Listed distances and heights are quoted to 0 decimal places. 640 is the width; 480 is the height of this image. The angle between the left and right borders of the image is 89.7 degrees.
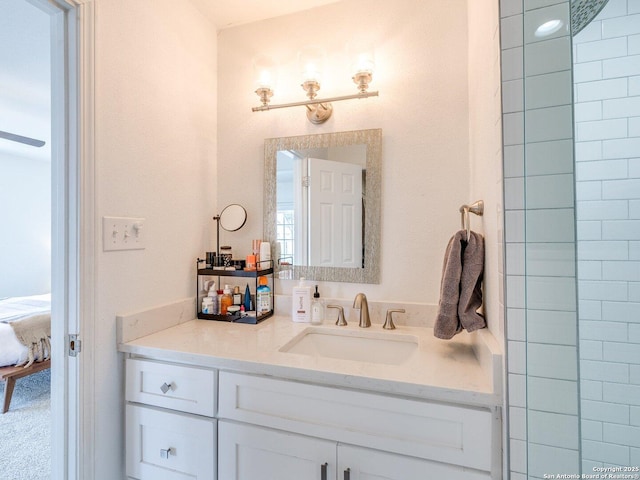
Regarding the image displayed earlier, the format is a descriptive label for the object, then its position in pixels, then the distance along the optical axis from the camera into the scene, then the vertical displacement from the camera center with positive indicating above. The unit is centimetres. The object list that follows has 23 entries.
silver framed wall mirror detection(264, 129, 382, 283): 142 +16
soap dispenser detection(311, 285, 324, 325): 140 -32
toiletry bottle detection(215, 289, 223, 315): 150 -30
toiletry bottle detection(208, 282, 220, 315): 151 -28
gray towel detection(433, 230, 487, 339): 100 -15
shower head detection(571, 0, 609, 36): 71 +53
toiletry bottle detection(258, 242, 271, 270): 151 -7
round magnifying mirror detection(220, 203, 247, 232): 160 +11
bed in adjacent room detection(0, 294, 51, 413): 222 -77
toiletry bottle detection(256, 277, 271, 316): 146 -26
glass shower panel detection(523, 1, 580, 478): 65 +0
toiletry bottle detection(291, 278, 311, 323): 141 -28
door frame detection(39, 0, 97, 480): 101 +6
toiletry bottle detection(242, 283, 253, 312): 151 -29
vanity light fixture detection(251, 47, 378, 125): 135 +70
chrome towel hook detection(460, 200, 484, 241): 105 +10
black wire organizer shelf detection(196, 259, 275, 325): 142 -21
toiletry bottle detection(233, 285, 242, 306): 153 -27
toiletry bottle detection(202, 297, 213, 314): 150 -31
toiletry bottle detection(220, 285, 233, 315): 150 -29
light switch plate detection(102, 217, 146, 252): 108 +2
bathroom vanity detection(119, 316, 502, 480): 81 -49
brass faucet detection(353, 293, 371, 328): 134 -29
